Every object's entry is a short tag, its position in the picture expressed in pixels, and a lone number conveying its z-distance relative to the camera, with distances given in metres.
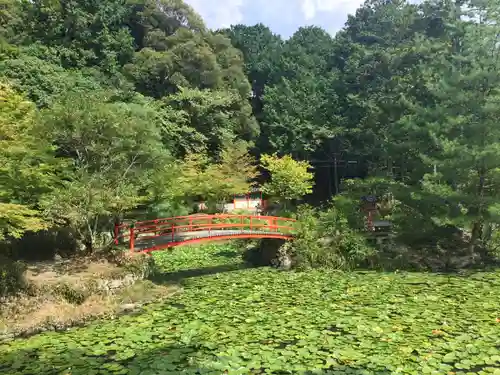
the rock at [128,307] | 11.96
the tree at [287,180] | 25.38
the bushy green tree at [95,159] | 13.34
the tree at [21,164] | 10.91
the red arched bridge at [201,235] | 15.23
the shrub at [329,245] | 16.69
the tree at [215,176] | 22.12
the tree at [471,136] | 15.39
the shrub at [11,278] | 11.18
